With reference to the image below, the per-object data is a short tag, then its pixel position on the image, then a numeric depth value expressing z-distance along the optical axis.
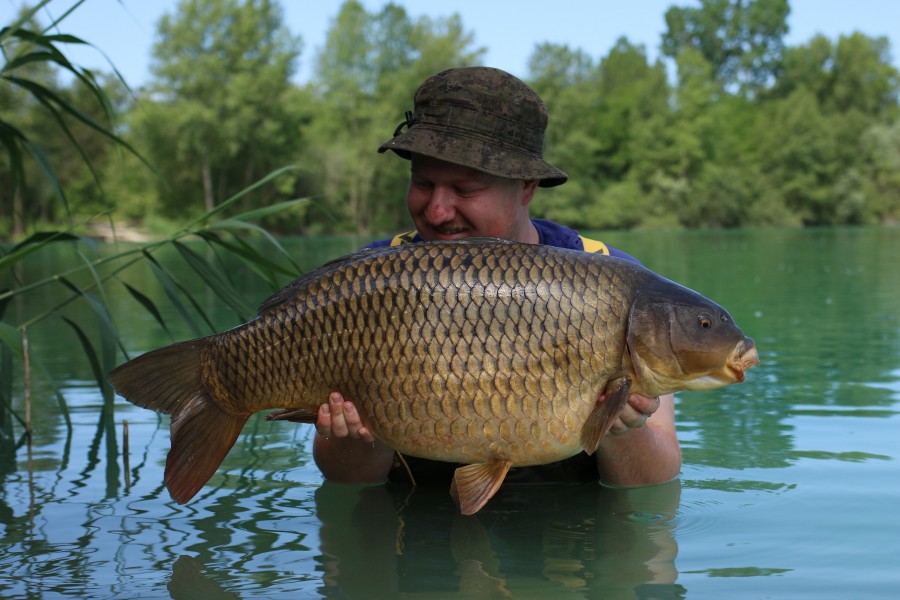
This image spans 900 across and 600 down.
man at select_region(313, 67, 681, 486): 2.76
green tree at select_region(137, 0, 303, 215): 39.91
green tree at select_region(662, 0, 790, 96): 72.12
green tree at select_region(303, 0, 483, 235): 44.09
